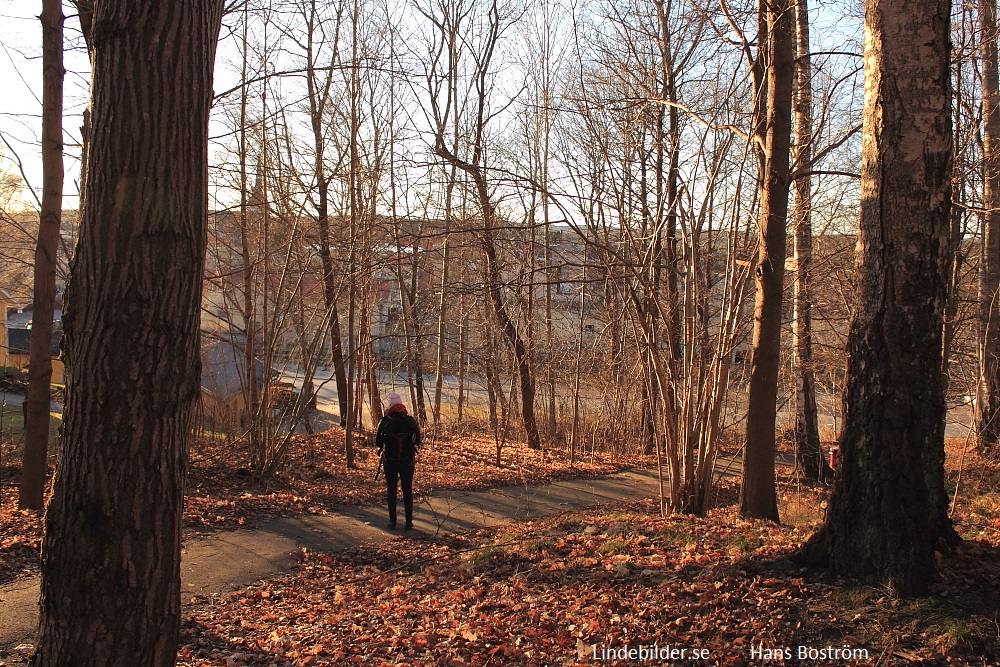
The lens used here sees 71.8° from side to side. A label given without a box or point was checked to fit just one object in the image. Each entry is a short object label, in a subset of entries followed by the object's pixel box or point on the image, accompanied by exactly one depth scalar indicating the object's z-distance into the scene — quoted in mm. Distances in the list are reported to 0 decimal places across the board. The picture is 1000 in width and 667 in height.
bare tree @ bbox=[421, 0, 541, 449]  16094
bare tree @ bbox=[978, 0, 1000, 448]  11493
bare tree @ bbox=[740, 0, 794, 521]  7309
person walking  9000
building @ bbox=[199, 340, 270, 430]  16297
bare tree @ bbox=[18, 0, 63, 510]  8133
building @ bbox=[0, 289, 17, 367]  21388
